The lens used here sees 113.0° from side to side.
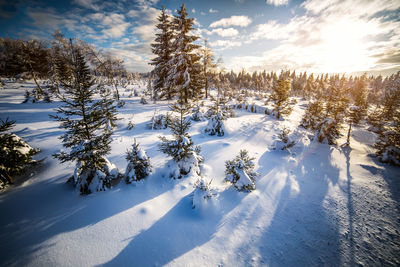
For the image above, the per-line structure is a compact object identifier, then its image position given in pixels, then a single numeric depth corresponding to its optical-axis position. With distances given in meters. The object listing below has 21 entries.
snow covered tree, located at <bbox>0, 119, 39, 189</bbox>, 5.09
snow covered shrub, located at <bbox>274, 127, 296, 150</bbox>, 11.30
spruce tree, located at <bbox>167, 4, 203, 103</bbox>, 18.19
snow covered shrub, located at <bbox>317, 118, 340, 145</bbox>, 14.97
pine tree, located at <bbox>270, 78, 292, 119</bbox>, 21.44
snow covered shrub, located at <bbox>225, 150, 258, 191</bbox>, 6.55
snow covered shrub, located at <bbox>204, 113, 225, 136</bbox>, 12.95
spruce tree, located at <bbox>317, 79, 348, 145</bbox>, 15.01
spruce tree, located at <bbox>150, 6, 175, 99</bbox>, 19.88
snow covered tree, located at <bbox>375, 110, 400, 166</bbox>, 10.92
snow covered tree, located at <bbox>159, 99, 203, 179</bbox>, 6.70
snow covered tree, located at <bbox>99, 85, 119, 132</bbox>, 11.45
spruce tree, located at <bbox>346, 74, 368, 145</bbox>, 15.56
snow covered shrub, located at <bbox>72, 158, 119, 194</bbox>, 5.57
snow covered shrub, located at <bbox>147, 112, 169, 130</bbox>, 13.14
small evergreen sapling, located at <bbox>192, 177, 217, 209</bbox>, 5.45
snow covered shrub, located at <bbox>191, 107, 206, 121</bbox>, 16.16
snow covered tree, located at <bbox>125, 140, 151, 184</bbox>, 6.27
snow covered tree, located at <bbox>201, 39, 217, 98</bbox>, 25.34
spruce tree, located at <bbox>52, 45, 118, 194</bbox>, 5.11
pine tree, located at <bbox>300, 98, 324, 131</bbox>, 18.64
